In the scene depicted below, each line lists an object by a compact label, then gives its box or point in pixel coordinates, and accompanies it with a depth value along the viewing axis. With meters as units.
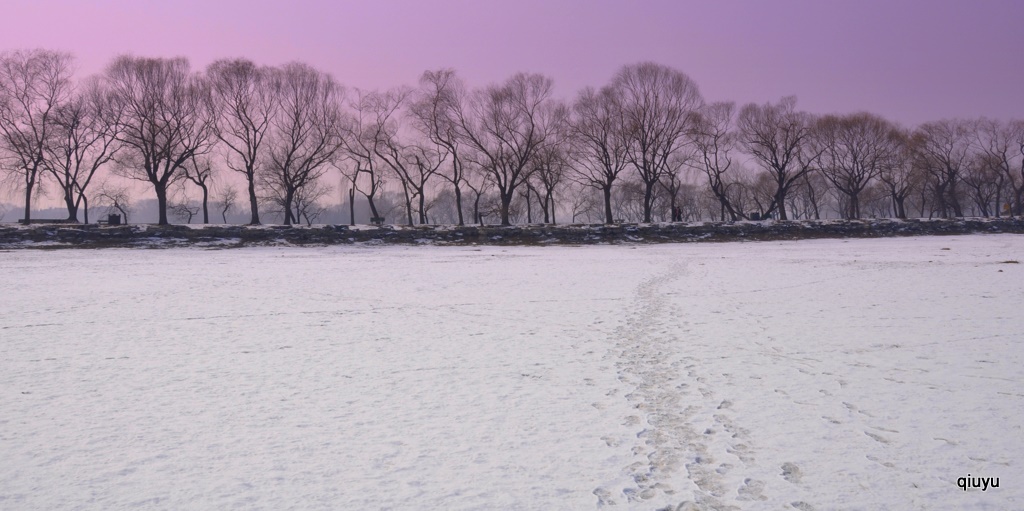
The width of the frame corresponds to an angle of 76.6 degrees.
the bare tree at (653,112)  44.38
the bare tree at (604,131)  44.47
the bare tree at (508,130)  43.56
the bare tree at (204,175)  48.04
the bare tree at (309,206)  70.25
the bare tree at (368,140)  45.16
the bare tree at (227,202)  73.55
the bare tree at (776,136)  48.41
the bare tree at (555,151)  44.59
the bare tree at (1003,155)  55.28
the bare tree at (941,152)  55.56
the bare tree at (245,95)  38.81
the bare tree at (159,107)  35.69
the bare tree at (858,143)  51.66
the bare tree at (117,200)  57.60
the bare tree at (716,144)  48.72
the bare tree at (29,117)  37.06
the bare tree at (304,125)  41.06
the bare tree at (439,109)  43.38
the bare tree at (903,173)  53.94
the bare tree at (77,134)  37.69
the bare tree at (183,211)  63.19
